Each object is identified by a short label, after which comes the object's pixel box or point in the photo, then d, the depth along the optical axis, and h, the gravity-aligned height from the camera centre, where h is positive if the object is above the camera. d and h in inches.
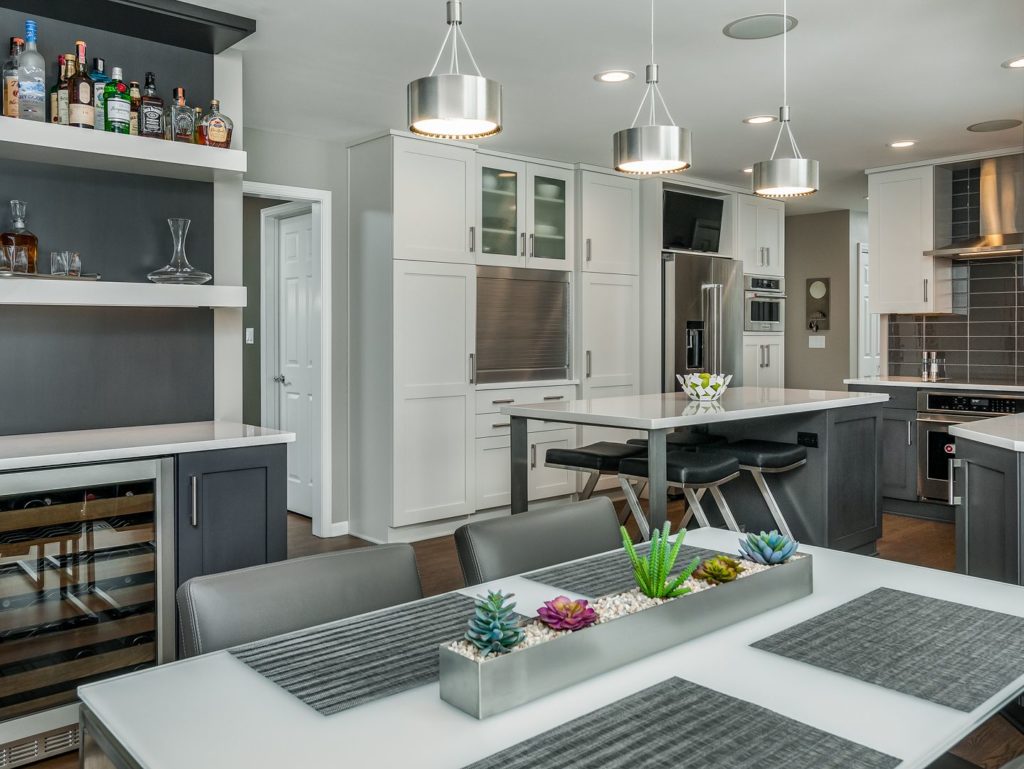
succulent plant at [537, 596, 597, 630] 44.2 -14.0
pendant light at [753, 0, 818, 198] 112.9 +25.7
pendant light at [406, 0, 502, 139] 69.4 +22.5
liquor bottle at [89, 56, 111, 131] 114.4 +39.1
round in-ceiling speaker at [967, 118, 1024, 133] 188.7 +54.9
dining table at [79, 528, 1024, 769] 35.9 -17.1
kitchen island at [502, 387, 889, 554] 141.6 -17.9
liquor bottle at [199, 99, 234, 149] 124.2 +35.6
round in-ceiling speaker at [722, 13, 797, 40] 125.8 +52.5
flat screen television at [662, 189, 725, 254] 245.4 +42.3
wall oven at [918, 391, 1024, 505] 204.2 -17.3
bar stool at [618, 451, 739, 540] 139.2 -19.7
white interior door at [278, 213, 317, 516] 211.5 +2.3
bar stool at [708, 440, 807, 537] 155.3 -19.2
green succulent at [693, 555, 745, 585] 53.7 -14.0
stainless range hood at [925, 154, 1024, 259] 210.8 +38.6
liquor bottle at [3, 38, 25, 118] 106.8 +35.7
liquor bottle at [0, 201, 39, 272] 109.7 +17.2
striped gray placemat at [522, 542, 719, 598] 59.9 -16.6
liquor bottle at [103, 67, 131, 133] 114.9 +35.8
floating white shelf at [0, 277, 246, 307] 104.8 +9.4
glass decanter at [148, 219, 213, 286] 122.3 +13.9
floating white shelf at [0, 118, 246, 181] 105.3 +29.3
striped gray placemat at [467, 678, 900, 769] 34.8 -17.1
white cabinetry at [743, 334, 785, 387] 267.9 -0.4
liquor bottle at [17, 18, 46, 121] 107.2 +37.1
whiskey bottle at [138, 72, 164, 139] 118.1 +36.0
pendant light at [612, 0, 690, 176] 92.6 +24.3
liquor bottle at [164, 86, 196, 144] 122.0 +36.2
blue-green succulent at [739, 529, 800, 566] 58.5 -13.7
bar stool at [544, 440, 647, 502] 147.3 -17.9
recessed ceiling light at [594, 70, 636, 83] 151.6 +53.4
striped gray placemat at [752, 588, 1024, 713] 43.0 -17.0
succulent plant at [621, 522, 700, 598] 50.2 -13.2
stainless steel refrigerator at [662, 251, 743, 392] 245.3 +13.7
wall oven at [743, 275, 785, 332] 267.9 +18.8
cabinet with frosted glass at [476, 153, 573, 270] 208.8 +39.0
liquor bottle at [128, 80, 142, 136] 117.5 +37.6
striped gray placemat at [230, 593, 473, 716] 42.1 -16.9
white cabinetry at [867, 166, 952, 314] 225.8 +31.8
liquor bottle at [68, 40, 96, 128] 110.9 +36.1
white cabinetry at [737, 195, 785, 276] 267.7 +41.6
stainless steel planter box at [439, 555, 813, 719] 39.4 -15.7
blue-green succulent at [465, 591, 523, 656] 40.6 -13.5
